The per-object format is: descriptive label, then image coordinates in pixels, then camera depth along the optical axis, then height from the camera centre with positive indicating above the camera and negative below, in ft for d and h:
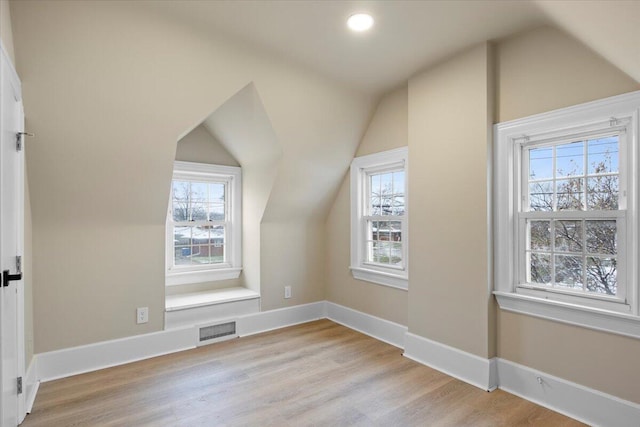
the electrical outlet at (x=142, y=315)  10.08 -2.83
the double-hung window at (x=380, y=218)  11.25 -0.14
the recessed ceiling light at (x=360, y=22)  7.22 +4.01
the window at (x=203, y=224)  12.10 -0.33
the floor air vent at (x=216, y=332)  11.04 -3.75
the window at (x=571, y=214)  6.72 -0.02
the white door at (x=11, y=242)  5.50 -0.46
